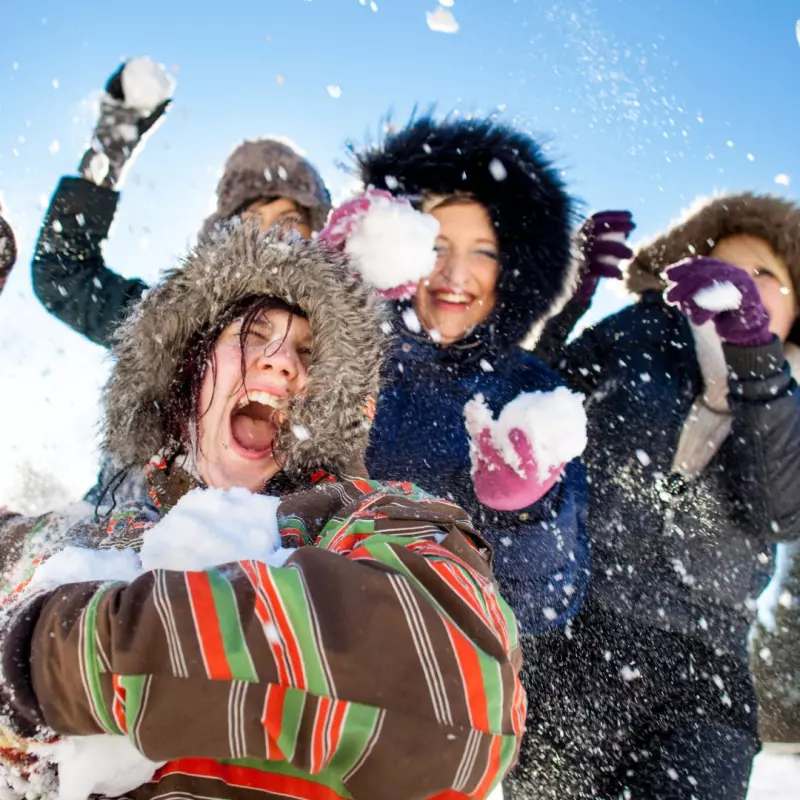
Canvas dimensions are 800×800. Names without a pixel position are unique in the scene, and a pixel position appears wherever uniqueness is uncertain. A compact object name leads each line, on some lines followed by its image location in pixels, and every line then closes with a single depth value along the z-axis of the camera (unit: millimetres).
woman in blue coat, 938
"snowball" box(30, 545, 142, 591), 542
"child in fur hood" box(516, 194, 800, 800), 945
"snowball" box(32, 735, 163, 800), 515
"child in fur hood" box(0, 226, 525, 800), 439
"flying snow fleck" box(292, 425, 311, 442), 839
